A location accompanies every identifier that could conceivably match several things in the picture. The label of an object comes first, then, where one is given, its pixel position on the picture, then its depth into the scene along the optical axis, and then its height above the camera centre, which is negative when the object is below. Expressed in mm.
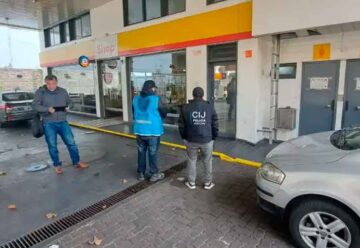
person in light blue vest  4125 -545
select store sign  9873 +1551
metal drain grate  2848 -1684
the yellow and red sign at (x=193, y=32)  6297 +1569
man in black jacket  3762 -626
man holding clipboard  4582 -451
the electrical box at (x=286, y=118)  6324 -824
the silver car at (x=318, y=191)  2223 -989
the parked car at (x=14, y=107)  9961 -764
